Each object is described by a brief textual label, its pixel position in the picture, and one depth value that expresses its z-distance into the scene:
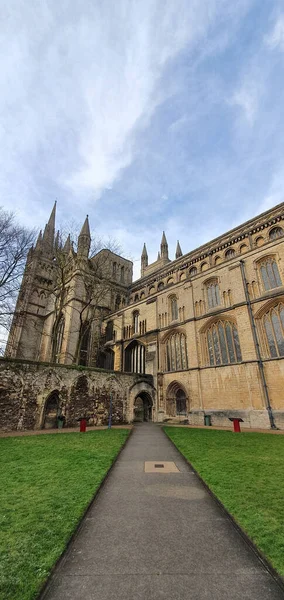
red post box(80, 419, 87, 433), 14.07
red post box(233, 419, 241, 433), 13.74
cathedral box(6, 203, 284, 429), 17.55
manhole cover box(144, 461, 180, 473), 6.38
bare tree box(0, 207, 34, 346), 17.91
